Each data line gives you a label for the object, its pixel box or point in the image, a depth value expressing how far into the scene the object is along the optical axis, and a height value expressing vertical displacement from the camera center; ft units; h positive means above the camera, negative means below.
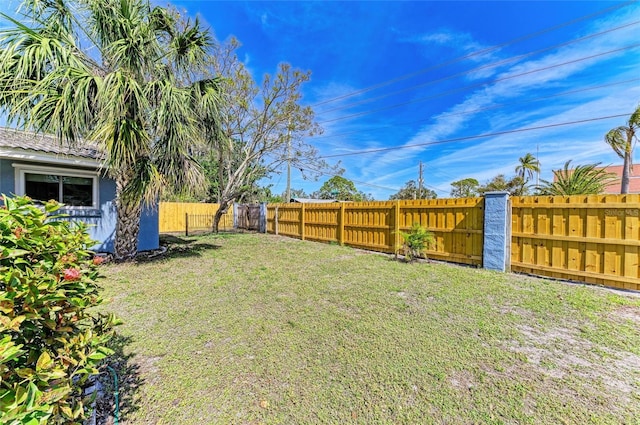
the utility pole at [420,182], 102.68 +10.86
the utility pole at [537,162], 66.20 +12.57
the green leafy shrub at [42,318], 3.71 -1.90
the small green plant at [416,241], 21.70 -2.69
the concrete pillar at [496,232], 18.31 -1.54
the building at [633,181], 74.35 +8.95
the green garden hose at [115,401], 6.37 -5.07
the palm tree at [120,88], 16.72 +8.30
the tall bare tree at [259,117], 41.96 +15.59
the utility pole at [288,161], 46.33 +9.62
